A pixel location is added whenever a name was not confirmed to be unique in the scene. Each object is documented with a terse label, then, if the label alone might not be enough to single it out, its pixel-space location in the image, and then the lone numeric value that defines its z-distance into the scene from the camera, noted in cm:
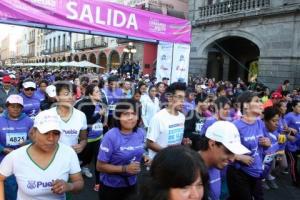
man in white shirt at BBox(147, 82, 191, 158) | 427
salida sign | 668
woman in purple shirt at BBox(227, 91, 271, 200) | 412
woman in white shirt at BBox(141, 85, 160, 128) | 810
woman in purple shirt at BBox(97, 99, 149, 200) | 355
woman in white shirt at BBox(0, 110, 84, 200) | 272
